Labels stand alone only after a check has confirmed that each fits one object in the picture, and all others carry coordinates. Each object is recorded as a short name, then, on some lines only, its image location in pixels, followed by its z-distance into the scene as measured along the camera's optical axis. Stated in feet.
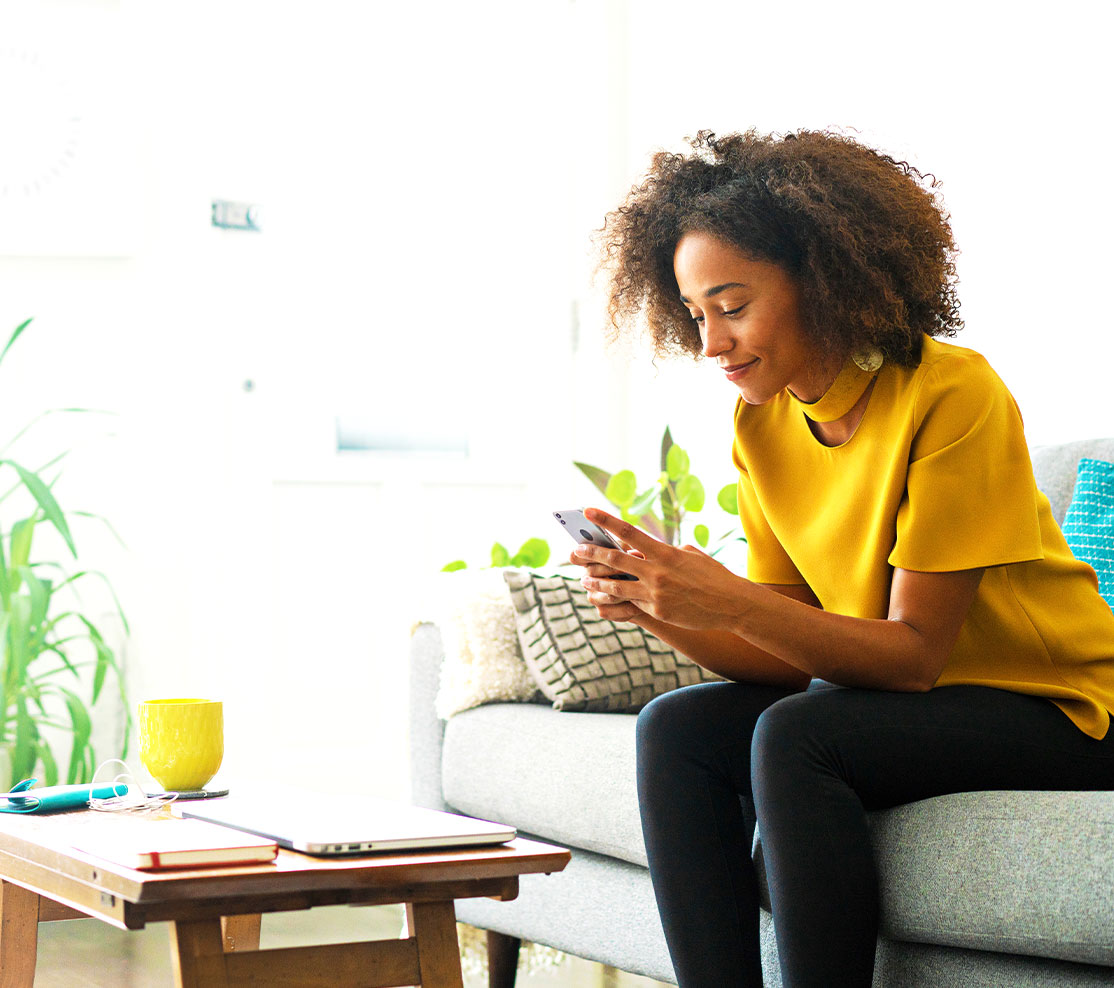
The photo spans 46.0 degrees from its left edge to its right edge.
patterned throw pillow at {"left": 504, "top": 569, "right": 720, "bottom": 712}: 6.84
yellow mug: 4.54
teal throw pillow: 5.71
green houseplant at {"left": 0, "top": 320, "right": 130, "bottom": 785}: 8.81
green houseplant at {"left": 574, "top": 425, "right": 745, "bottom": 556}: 8.93
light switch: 10.72
